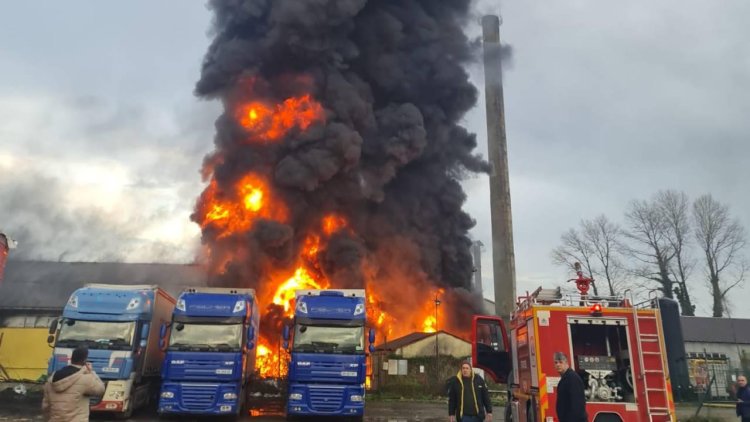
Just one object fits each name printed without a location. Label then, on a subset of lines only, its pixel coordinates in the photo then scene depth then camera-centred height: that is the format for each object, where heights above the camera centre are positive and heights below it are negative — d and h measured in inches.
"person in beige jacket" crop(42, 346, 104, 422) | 238.7 -9.1
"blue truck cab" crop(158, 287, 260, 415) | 570.9 +22.9
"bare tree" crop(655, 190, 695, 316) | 1643.7 +405.2
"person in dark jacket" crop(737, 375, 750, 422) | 400.8 -7.8
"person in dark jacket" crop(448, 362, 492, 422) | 336.5 -10.2
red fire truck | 380.2 +22.6
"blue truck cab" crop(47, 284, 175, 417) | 572.7 +38.5
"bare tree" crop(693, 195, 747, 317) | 1622.8 +379.1
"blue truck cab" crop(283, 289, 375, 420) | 585.3 +22.6
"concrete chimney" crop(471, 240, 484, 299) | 2161.2 +496.3
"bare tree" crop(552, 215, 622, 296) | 1715.3 +361.7
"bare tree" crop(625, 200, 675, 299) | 1652.3 +363.6
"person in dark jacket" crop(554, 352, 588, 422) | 269.0 -5.5
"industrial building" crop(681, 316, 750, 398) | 1600.6 +155.1
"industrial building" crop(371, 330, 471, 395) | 1088.2 +36.6
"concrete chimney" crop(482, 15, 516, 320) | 1577.3 +578.2
